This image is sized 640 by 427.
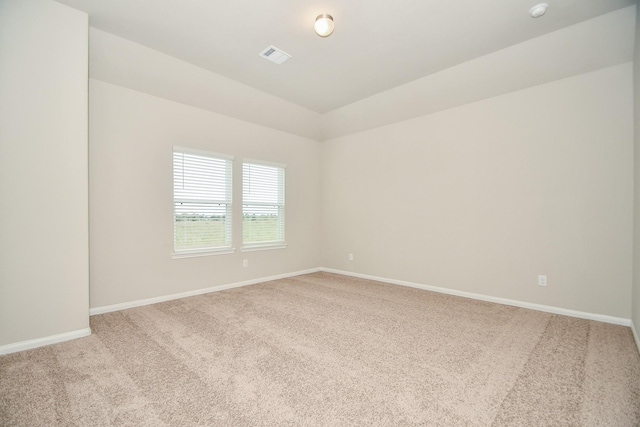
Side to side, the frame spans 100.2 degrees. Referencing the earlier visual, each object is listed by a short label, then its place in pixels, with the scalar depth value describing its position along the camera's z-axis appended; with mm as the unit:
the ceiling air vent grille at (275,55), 3004
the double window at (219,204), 3754
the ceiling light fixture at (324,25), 2436
